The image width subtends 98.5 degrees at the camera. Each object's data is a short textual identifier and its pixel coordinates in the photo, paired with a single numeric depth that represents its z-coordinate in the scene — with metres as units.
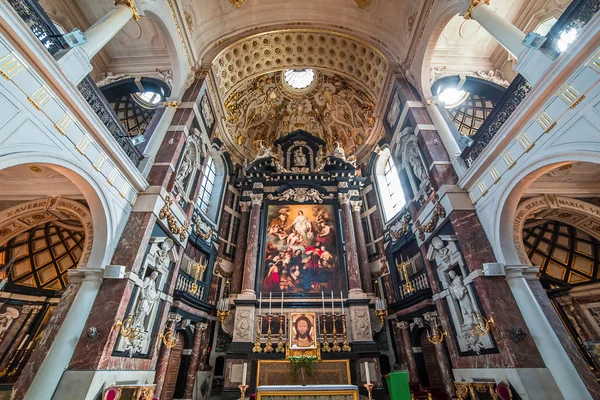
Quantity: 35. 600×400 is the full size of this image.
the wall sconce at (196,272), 9.52
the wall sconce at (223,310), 10.10
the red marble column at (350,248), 10.45
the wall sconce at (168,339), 7.53
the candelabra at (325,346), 8.43
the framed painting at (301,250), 10.93
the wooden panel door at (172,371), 8.01
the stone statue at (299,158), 15.11
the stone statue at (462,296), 6.30
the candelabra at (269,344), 8.78
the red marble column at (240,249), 11.28
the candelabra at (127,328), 5.70
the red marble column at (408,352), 8.66
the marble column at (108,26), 6.00
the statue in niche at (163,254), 7.52
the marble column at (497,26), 5.88
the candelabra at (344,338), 8.77
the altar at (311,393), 5.49
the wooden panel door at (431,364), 8.12
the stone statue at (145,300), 6.48
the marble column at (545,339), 4.59
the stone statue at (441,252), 7.35
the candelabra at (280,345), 8.64
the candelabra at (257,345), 8.68
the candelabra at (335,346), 8.65
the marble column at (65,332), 4.85
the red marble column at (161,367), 7.39
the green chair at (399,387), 5.23
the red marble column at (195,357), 8.49
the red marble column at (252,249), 10.45
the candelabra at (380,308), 10.25
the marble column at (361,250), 11.15
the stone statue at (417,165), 9.27
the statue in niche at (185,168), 9.39
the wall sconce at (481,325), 5.53
